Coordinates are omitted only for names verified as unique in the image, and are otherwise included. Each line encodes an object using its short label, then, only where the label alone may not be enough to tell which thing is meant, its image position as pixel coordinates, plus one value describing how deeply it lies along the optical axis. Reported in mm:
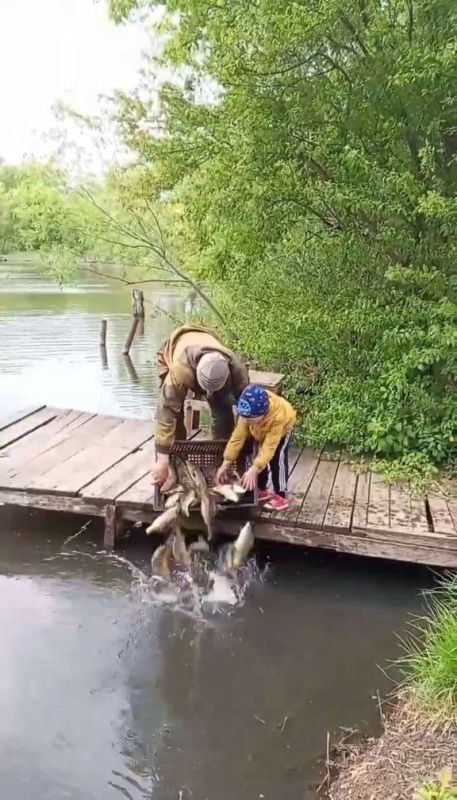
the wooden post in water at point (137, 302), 20147
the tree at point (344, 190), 5582
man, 4363
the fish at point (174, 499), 4926
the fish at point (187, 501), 4859
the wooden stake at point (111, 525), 5484
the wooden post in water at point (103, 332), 18094
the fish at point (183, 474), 4949
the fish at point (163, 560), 5047
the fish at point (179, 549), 5020
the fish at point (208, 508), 4824
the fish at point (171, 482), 5012
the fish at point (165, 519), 4824
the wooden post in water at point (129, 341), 18094
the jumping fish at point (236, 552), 4812
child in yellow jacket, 4523
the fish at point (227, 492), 4805
